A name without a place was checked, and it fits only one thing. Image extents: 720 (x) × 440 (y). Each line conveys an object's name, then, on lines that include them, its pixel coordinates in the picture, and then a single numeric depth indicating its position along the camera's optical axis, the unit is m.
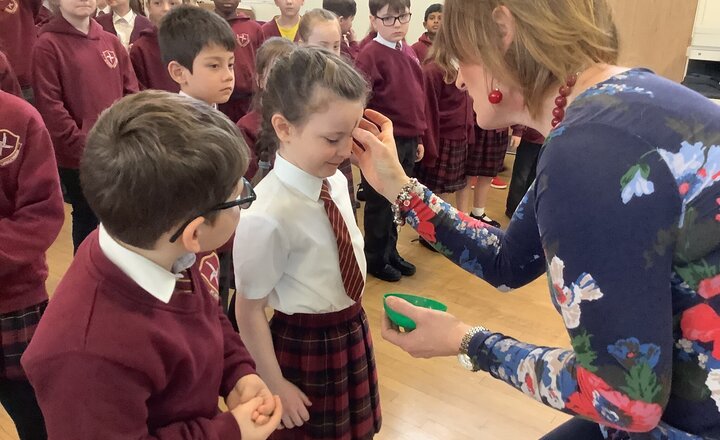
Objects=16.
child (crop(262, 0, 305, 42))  3.40
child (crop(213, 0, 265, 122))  2.93
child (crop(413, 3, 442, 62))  3.33
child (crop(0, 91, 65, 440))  1.29
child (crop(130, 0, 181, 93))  2.85
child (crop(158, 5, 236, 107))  2.06
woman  0.73
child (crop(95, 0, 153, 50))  3.59
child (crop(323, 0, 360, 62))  4.02
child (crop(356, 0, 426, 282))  2.82
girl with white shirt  1.22
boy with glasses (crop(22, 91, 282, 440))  0.75
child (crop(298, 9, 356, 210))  2.66
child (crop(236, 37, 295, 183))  1.74
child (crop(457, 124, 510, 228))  3.43
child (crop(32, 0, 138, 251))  2.38
